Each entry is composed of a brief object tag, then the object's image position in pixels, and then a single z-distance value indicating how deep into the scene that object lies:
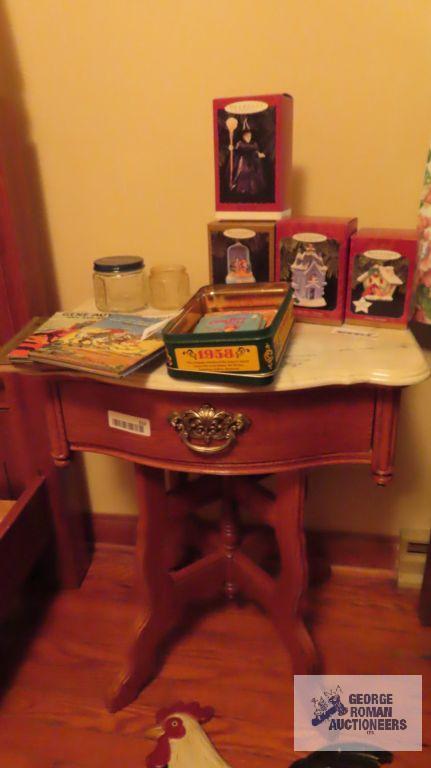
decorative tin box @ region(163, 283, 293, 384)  0.72
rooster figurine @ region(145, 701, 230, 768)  1.00
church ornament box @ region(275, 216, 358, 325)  0.90
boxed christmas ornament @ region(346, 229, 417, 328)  0.88
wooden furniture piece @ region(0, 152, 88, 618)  1.13
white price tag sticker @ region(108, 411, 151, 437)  0.83
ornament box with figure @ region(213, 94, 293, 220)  0.90
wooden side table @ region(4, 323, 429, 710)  0.77
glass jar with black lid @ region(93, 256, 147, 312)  0.98
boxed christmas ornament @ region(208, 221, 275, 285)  0.93
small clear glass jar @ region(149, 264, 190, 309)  1.03
